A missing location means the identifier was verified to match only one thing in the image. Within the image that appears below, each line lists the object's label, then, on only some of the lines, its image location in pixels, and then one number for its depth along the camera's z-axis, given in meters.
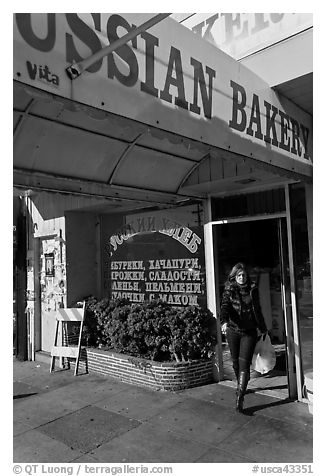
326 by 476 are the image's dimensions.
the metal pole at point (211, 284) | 5.74
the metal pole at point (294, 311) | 4.98
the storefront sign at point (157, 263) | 6.09
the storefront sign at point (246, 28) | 4.20
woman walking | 4.77
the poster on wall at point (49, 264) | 7.65
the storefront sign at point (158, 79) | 2.19
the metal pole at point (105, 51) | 2.27
